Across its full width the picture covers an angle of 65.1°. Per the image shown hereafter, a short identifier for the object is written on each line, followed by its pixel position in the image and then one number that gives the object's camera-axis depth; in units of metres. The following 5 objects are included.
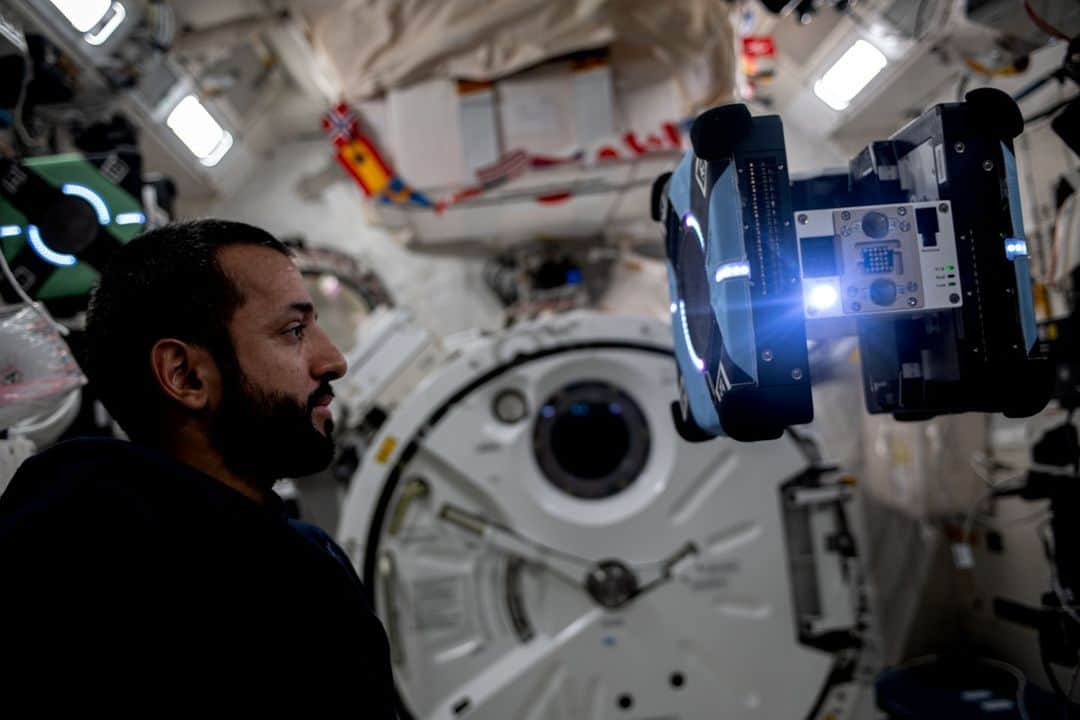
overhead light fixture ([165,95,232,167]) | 3.71
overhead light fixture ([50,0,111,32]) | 2.66
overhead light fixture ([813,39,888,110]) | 3.79
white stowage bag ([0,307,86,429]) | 1.90
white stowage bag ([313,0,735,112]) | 3.24
